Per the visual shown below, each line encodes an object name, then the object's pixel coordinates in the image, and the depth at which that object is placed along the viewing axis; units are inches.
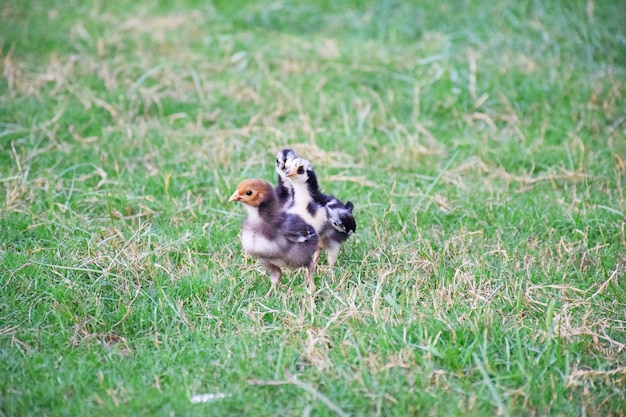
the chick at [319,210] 372.5
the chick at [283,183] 380.2
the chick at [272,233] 347.9
